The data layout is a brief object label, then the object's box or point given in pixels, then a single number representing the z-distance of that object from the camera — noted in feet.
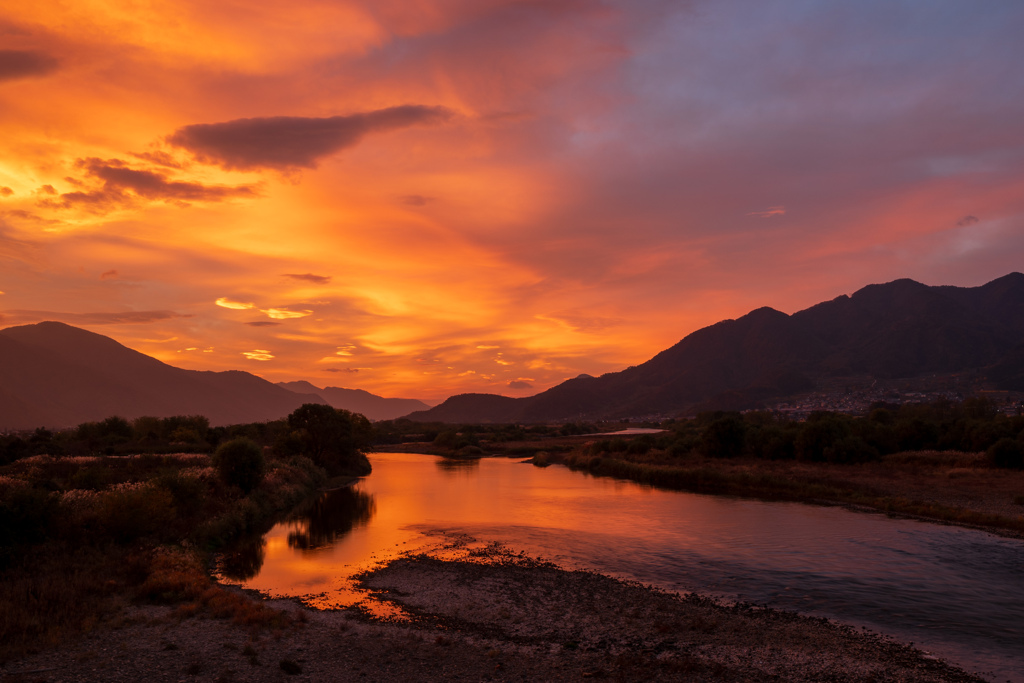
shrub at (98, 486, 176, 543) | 103.76
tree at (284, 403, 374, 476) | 279.49
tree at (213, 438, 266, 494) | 170.40
